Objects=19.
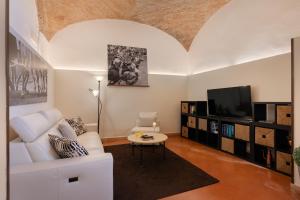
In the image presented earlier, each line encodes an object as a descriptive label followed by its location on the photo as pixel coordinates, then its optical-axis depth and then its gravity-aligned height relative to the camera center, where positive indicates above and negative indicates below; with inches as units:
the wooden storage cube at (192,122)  181.5 -23.7
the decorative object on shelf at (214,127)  155.0 -24.7
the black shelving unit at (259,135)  102.1 -25.8
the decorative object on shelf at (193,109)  186.5 -9.8
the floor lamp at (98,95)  176.7 +6.3
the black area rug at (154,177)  83.1 -44.0
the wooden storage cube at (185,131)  195.8 -36.3
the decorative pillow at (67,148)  67.7 -19.0
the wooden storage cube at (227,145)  136.4 -36.7
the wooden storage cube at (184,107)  197.1 -8.5
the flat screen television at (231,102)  130.7 -1.6
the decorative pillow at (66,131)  96.7 -17.2
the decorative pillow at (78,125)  133.9 -19.7
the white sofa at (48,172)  54.4 -24.0
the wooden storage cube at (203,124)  165.6 -23.9
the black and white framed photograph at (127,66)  188.7 +39.4
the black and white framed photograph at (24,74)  69.4 +13.5
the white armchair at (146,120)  182.0 -20.8
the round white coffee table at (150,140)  119.2 -28.1
